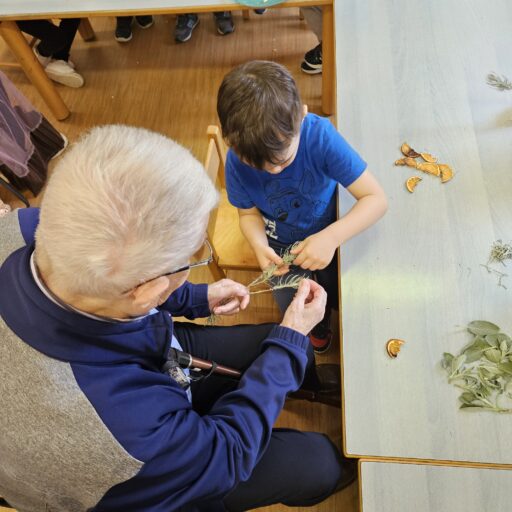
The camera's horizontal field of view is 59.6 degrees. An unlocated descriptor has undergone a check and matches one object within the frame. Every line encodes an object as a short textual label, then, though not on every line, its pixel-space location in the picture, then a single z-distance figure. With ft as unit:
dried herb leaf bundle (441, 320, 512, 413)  3.28
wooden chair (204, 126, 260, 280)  5.22
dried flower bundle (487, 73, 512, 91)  4.59
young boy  3.51
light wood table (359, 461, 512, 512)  3.07
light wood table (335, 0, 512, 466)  3.29
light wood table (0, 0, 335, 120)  6.49
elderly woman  2.22
